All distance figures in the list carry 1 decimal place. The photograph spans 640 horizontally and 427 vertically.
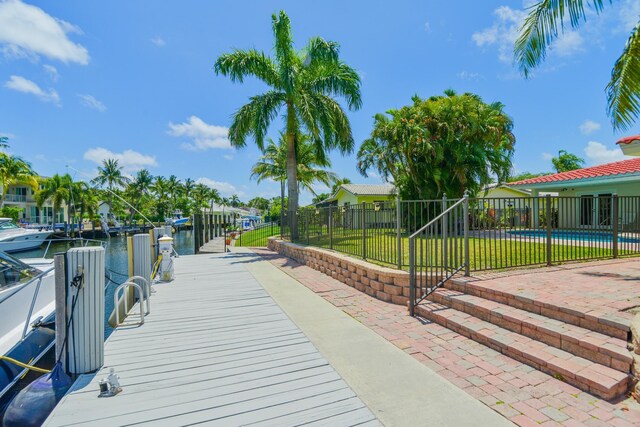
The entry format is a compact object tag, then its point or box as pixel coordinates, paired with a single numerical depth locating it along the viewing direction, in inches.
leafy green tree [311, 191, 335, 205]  2294.0
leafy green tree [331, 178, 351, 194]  1178.0
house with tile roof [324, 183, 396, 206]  1210.0
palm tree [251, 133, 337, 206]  1035.3
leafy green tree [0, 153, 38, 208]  1140.4
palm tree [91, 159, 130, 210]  2220.7
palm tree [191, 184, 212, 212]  2950.3
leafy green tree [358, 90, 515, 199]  587.2
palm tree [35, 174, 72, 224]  1509.6
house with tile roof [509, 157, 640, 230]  501.4
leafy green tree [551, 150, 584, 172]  1701.5
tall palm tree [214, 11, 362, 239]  503.8
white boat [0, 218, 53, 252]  854.4
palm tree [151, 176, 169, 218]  2469.0
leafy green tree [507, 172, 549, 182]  2375.7
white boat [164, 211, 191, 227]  2200.4
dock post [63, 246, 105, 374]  133.3
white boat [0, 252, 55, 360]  188.2
